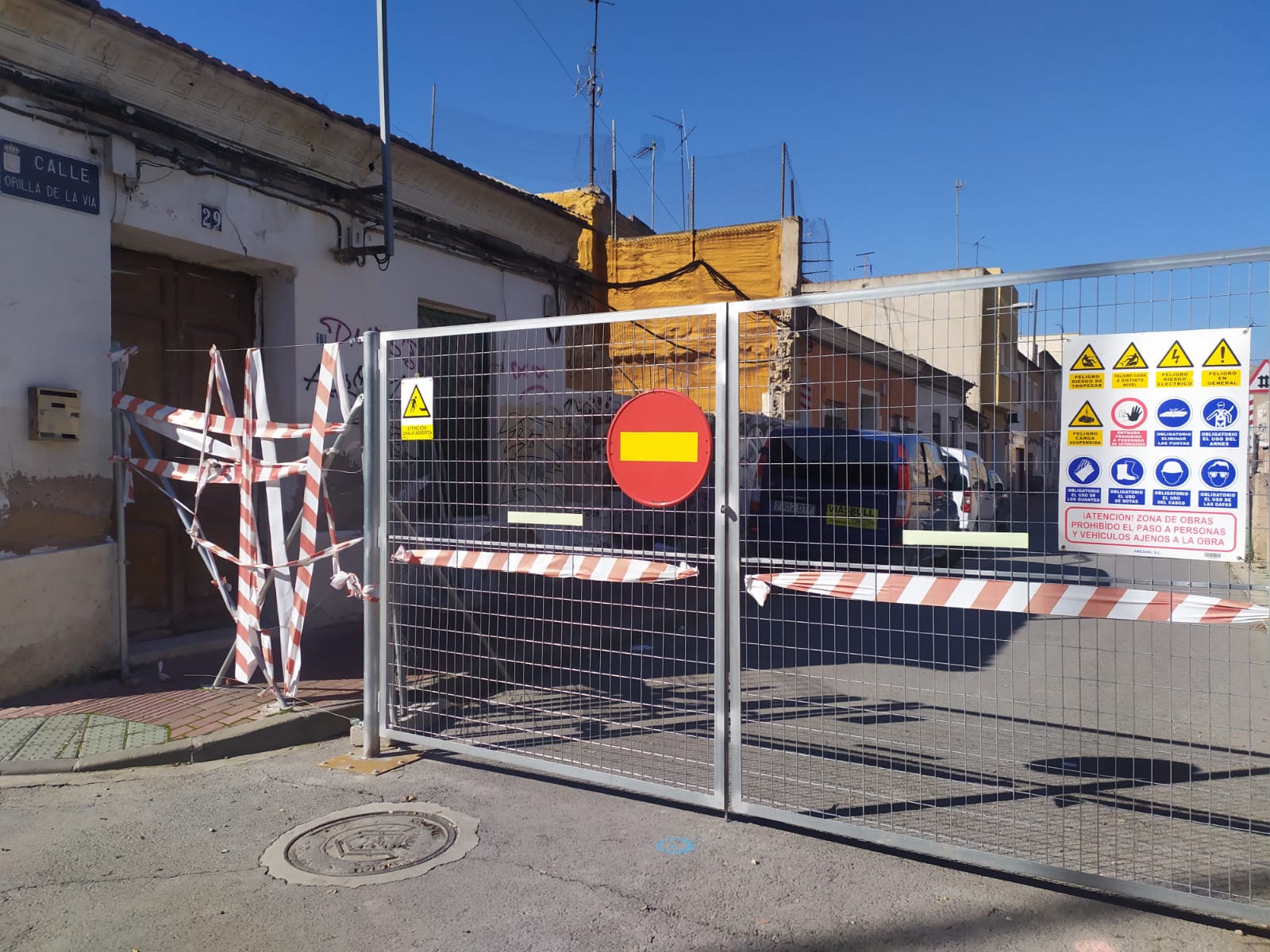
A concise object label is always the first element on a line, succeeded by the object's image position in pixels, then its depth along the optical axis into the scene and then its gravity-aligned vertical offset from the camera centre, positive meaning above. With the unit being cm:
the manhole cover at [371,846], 380 -170
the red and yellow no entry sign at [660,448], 434 +6
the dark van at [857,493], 419 -16
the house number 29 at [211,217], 735 +198
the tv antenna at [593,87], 1678 +704
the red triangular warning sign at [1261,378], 330 +29
